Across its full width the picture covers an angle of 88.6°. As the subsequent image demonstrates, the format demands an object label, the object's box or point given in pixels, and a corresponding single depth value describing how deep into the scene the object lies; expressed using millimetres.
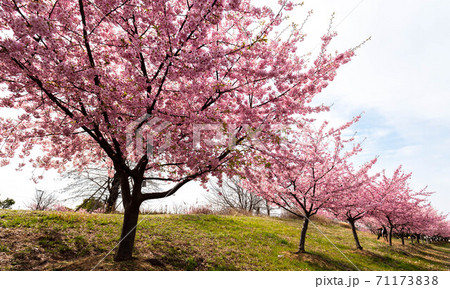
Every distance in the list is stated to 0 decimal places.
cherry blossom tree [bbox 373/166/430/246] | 14906
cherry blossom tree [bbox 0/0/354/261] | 4207
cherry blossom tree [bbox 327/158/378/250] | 10019
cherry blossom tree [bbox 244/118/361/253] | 9375
